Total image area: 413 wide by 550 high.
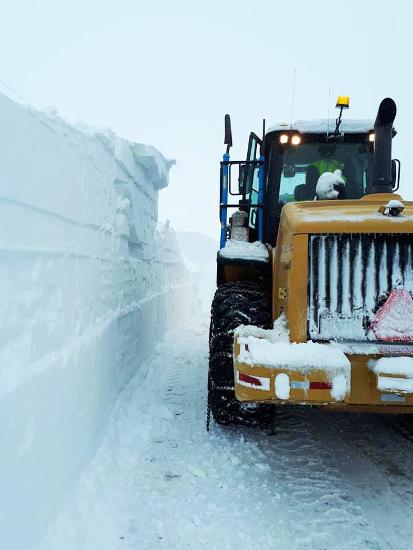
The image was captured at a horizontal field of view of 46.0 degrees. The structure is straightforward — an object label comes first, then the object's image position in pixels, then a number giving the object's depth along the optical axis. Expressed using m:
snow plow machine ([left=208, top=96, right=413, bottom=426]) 2.93
